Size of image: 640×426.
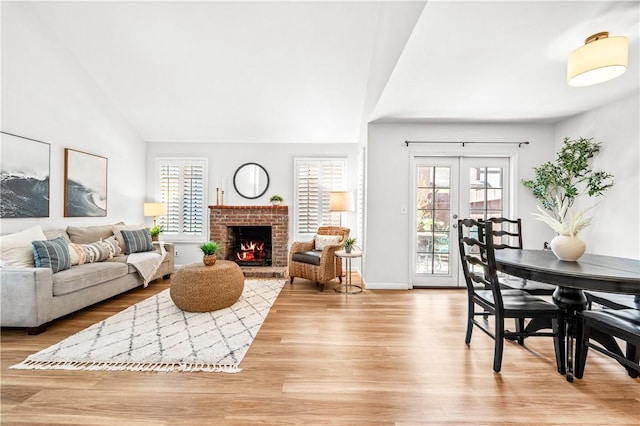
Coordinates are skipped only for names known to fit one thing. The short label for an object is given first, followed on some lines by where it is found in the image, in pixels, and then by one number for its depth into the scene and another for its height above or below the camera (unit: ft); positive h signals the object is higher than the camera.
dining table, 5.42 -1.20
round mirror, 17.83 +1.95
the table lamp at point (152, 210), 16.42 +0.04
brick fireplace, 17.06 -0.52
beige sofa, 8.34 -2.57
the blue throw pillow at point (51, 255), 9.55 -1.53
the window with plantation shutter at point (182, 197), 17.76 +0.87
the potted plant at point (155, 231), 16.08 -1.16
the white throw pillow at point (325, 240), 14.48 -1.40
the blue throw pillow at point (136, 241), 13.71 -1.45
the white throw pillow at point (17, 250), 9.34 -1.34
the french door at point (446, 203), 13.76 +0.49
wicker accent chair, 13.16 -2.34
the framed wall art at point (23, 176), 10.40 +1.27
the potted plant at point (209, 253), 10.58 -1.54
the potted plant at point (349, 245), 13.20 -1.48
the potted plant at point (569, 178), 10.94 +1.50
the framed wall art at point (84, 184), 12.97 +1.25
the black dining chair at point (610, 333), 5.52 -2.38
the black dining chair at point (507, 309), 6.59 -2.19
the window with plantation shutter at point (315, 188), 17.76 +1.49
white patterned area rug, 6.90 -3.62
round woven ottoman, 9.93 -2.67
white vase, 6.81 -0.78
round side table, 12.88 -3.55
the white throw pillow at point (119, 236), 13.73 -1.22
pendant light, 6.19 +3.43
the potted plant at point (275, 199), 16.79 +0.75
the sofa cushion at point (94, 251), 11.13 -1.69
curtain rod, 13.33 +3.29
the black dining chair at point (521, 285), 8.11 -2.06
